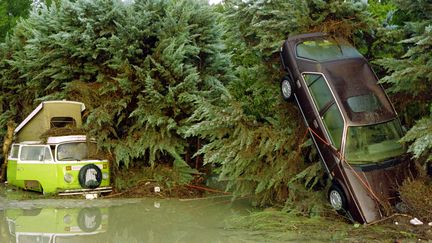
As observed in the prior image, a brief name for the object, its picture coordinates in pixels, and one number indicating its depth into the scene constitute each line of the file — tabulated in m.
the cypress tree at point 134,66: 14.59
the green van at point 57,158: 13.99
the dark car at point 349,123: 9.65
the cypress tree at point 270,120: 11.33
